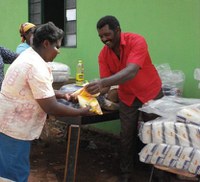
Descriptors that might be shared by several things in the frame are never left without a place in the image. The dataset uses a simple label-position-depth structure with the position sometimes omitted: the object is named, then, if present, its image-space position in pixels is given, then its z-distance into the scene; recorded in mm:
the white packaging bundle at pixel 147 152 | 2898
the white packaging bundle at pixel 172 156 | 2768
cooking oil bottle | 5376
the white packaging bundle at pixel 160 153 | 2828
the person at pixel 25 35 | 4593
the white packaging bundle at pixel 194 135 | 2701
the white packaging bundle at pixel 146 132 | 2908
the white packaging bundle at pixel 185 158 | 2723
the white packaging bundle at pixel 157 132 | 2848
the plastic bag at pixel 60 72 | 4769
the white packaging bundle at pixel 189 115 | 2748
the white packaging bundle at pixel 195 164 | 2695
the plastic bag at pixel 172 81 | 4109
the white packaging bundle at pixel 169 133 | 2795
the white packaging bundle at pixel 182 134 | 2748
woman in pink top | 2566
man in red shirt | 3359
